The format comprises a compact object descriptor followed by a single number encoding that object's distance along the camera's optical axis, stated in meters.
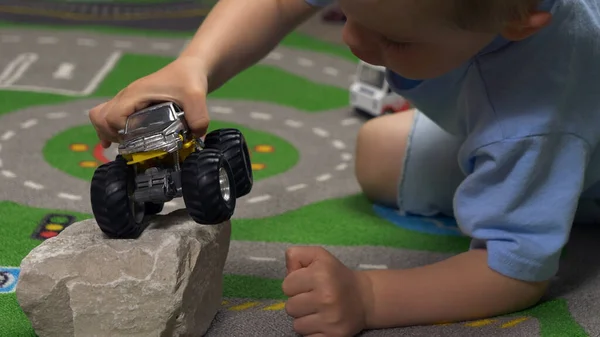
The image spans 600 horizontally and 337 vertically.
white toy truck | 1.13
